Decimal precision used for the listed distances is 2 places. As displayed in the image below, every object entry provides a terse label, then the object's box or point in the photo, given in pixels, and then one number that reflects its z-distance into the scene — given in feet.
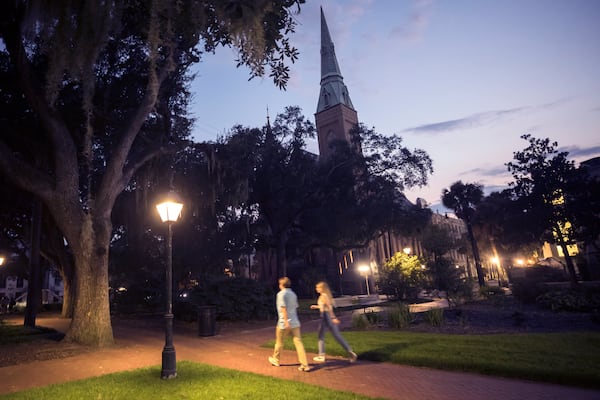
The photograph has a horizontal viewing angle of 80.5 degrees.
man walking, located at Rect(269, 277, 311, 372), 24.98
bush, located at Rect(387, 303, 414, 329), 42.06
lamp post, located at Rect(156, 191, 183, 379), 24.00
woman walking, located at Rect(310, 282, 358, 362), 26.58
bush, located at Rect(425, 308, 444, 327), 42.42
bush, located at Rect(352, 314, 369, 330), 43.27
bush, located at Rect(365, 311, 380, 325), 45.96
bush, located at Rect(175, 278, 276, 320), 57.00
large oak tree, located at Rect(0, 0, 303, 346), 27.50
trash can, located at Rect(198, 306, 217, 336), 44.70
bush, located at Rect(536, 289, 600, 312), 49.96
